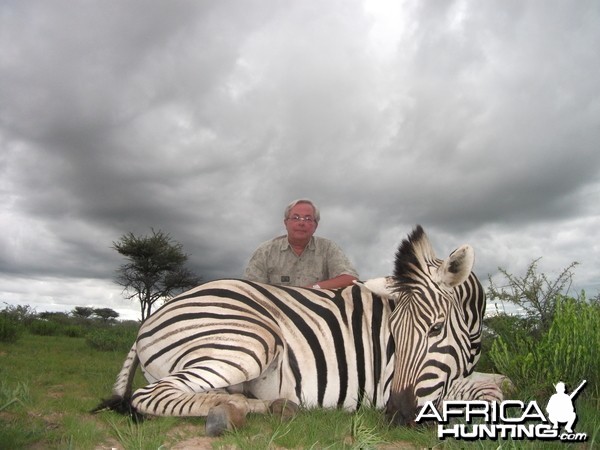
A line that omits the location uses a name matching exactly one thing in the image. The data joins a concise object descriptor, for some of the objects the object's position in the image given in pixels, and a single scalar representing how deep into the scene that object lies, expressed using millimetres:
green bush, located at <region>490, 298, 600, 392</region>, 3900
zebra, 3131
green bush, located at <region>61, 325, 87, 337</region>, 14125
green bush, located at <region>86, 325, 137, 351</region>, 10430
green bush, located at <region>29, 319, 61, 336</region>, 13719
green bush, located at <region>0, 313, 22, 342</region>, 9703
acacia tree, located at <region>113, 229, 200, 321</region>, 23703
